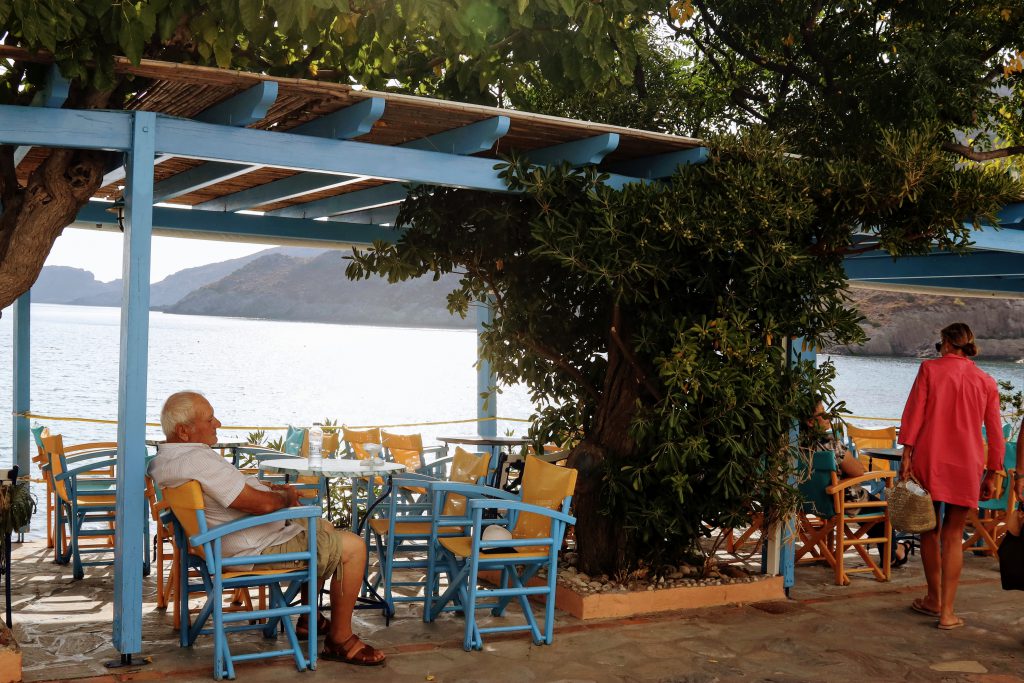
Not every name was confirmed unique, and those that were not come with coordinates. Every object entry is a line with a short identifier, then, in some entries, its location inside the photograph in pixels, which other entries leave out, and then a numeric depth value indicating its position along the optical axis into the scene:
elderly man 4.38
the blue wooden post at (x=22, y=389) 8.45
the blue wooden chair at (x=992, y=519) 7.39
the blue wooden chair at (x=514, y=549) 4.84
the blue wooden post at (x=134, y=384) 4.45
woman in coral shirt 5.51
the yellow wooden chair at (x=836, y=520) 6.61
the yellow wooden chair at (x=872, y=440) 8.61
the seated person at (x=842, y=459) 5.85
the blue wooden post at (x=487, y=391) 8.05
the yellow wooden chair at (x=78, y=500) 6.11
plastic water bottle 5.41
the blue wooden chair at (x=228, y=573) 4.26
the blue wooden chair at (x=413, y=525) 5.38
